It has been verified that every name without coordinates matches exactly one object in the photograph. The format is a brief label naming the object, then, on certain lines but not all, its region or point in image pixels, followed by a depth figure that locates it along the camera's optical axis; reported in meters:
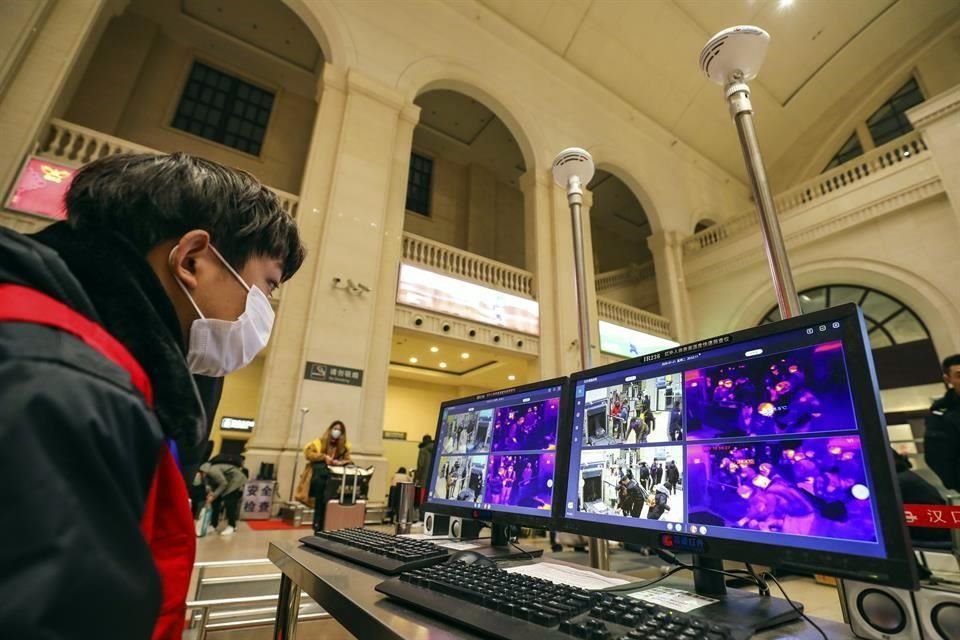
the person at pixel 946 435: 2.69
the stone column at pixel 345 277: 5.97
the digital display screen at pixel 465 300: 7.69
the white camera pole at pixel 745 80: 1.36
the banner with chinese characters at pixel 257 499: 5.28
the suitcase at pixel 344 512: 4.18
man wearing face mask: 0.36
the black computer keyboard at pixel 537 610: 0.60
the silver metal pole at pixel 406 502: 2.35
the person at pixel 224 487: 4.58
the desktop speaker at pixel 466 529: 1.73
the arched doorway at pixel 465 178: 11.79
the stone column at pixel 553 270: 8.80
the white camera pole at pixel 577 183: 2.35
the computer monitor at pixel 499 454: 1.39
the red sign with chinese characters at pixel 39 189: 5.20
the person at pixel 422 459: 6.63
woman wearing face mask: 4.58
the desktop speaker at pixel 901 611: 0.67
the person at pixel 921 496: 2.06
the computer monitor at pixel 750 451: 0.74
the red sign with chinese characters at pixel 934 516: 1.05
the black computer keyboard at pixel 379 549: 1.05
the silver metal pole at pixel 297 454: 5.61
